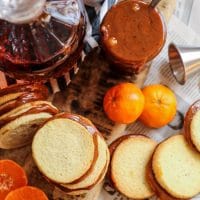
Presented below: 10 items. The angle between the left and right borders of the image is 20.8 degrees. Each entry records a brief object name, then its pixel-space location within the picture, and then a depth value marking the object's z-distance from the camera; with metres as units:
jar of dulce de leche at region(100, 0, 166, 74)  0.57
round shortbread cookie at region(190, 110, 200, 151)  0.60
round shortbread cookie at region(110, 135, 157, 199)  0.60
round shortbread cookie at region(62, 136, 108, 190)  0.56
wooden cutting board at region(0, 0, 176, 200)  0.62
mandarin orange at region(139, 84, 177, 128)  0.60
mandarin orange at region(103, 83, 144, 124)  0.58
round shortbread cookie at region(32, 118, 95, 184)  0.56
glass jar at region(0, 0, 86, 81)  0.52
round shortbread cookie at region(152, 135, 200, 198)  0.59
